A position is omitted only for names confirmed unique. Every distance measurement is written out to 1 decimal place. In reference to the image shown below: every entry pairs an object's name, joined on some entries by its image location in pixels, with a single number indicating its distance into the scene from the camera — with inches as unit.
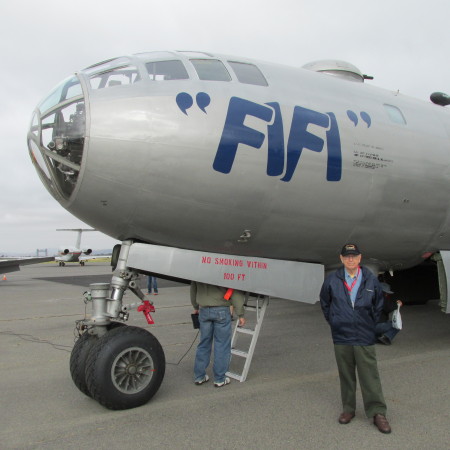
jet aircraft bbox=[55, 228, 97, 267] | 1653.5
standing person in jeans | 194.5
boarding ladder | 203.9
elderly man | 153.5
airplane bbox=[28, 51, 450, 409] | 162.9
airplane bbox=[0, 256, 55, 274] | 792.3
